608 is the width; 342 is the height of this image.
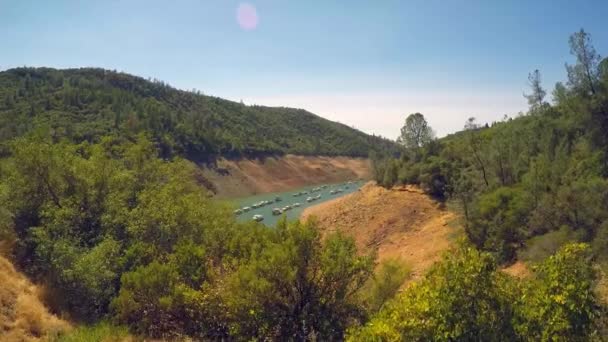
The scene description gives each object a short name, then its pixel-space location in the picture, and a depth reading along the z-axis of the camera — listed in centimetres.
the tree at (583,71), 3206
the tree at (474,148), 4297
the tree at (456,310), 898
